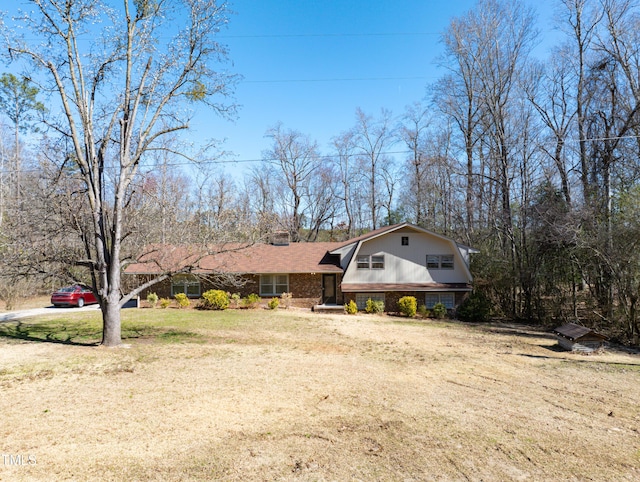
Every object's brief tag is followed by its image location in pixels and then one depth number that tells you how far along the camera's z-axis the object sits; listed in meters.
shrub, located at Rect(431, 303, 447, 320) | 21.92
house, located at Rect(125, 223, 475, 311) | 22.92
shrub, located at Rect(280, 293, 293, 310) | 22.92
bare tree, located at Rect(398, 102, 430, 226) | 36.59
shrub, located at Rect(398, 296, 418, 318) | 21.88
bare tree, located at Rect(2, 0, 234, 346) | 11.54
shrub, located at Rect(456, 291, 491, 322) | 21.36
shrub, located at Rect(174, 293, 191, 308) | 22.58
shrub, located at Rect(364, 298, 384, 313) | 22.41
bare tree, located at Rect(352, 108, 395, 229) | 38.75
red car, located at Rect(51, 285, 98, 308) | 23.55
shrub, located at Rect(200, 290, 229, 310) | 22.06
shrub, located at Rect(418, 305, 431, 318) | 22.17
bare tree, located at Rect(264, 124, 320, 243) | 39.78
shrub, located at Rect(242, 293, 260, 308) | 22.55
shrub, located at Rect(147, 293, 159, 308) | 22.80
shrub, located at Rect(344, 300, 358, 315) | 22.05
